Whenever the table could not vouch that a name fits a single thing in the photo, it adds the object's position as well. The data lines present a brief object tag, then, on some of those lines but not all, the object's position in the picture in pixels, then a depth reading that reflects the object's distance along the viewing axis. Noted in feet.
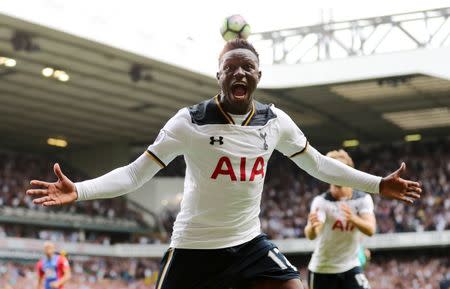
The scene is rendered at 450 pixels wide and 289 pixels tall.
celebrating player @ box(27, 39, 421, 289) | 16.43
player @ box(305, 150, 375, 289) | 26.40
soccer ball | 25.04
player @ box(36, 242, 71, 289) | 45.83
